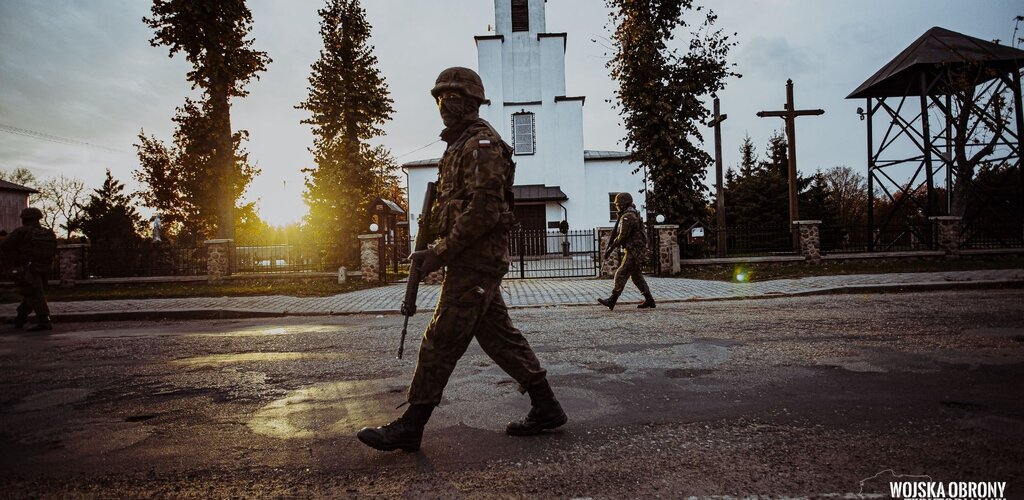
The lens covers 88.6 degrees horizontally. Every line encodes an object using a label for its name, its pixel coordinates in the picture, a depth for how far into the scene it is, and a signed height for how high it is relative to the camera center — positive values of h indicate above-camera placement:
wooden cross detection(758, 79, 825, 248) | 18.28 +4.06
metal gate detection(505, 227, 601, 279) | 17.77 -0.36
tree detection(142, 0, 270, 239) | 18.64 +7.44
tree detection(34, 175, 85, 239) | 50.38 +6.39
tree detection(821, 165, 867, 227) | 46.75 +5.68
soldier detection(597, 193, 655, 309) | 9.17 +0.00
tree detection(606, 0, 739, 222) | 18.94 +5.53
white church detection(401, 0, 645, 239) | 33.03 +8.28
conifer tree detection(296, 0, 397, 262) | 21.61 +5.78
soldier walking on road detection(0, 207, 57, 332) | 8.27 +0.11
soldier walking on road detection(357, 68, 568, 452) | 2.88 -0.08
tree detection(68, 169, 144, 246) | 28.06 +2.45
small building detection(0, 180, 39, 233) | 42.31 +5.20
